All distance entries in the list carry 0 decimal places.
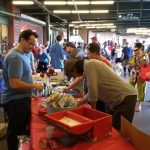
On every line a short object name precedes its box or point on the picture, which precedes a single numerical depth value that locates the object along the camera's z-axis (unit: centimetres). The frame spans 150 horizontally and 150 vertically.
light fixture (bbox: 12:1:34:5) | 703
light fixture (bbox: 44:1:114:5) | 705
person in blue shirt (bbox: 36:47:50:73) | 592
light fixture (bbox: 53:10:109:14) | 878
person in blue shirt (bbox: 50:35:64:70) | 511
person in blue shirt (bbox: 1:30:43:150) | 186
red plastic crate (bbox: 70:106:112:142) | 132
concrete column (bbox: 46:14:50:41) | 927
